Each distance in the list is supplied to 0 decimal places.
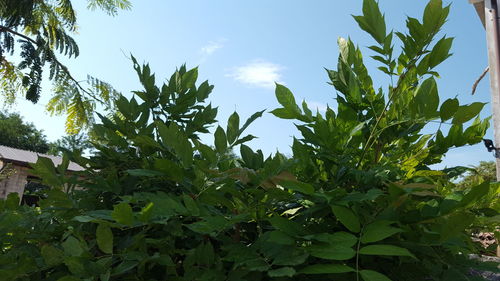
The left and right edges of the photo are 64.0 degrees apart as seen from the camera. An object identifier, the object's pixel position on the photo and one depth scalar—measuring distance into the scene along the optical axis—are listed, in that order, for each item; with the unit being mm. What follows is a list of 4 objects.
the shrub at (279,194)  522
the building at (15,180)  14342
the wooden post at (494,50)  3588
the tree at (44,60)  11445
